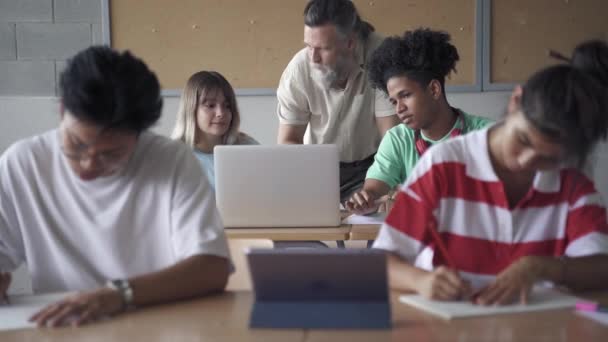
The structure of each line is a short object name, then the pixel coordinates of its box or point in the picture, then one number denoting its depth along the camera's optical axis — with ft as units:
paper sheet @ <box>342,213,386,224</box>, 8.25
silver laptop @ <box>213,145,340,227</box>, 7.67
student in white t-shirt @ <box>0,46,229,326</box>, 4.85
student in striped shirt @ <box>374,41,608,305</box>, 4.83
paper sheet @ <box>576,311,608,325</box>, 4.06
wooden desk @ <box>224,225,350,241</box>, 7.68
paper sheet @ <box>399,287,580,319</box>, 4.18
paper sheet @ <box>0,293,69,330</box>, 4.17
